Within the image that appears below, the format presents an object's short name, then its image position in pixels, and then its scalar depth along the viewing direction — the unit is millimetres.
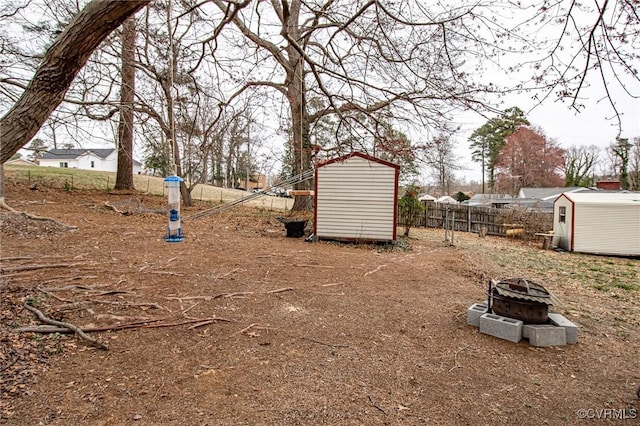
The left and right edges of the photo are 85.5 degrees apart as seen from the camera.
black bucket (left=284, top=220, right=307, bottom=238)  8986
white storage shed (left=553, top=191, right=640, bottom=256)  10883
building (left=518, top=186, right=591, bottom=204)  21892
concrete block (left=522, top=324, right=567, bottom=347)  3229
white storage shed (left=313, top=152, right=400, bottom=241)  8648
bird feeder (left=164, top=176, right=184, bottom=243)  6268
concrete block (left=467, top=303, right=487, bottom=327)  3615
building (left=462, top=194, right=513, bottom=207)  20219
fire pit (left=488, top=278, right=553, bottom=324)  3205
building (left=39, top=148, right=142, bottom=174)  37031
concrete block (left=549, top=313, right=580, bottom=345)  3312
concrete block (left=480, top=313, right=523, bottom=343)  3277
